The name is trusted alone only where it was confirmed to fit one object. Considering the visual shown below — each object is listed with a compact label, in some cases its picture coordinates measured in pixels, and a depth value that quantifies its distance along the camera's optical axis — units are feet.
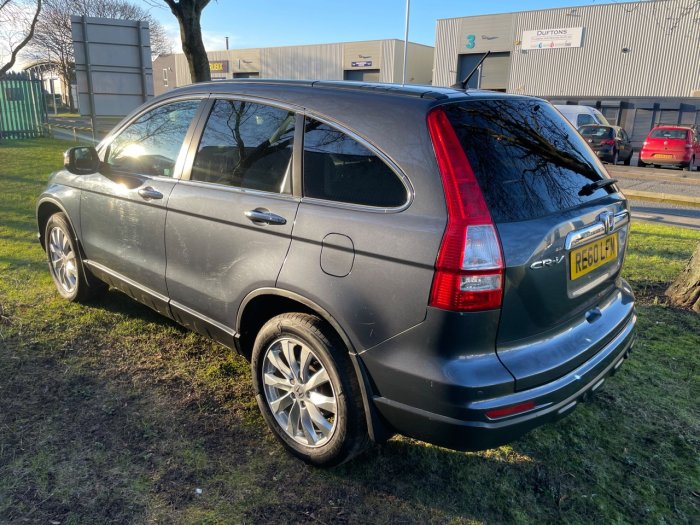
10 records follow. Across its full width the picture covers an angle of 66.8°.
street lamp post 123.05
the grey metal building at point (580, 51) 105.70
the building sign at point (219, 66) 186.09
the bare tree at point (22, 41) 56.98
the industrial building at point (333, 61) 151.12
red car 62.39
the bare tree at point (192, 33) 29.50
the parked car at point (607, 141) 65.87
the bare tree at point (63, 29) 146.13
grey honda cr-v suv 6.69
